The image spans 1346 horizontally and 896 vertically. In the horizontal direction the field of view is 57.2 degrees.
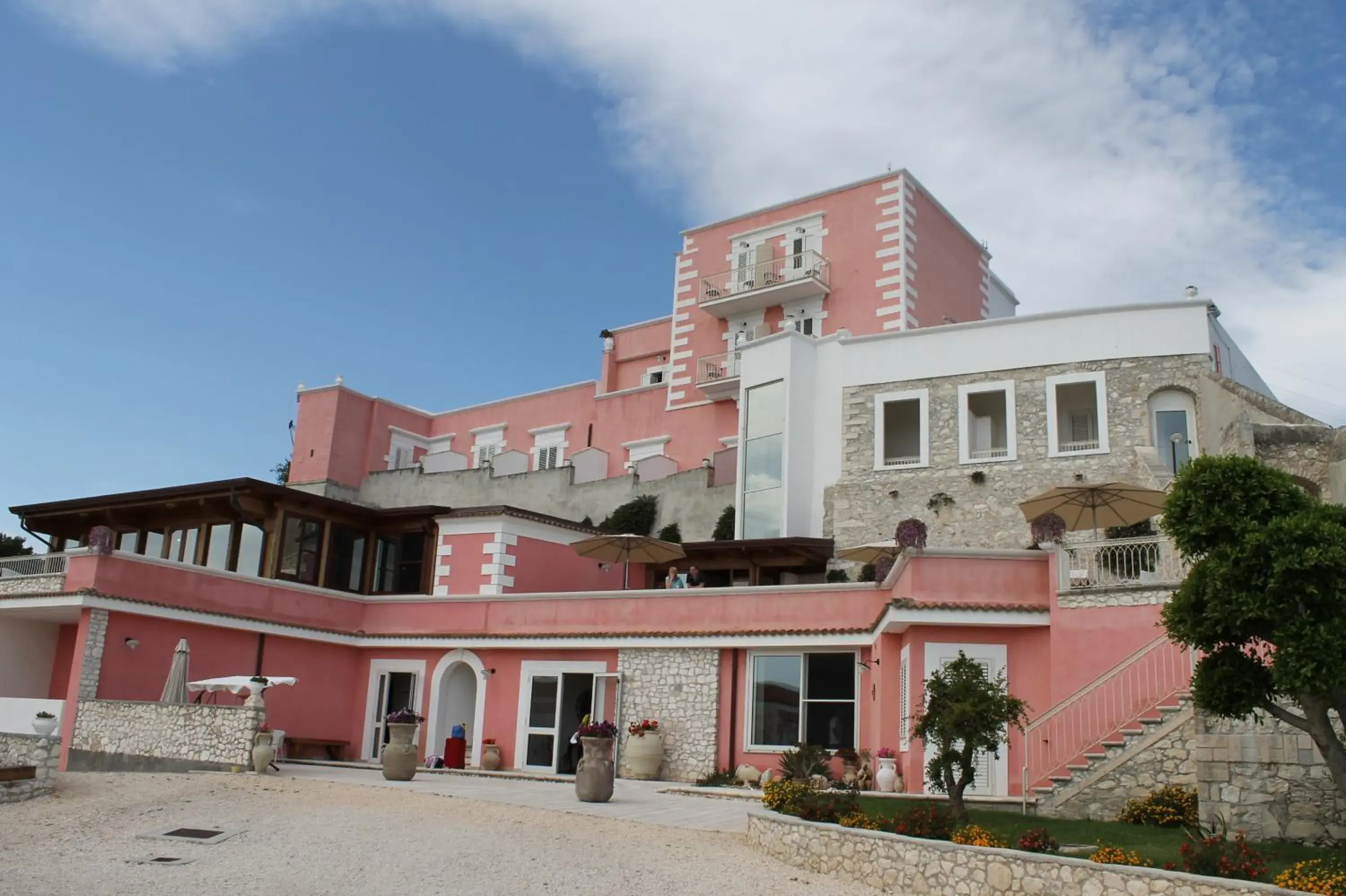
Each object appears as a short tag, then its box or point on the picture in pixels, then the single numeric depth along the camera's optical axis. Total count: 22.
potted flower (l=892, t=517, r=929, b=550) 18.81
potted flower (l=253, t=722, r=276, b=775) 19.64
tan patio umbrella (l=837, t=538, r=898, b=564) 22.58
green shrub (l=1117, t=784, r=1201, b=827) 14.26
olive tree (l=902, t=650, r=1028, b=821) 13.46
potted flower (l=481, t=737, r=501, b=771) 24.44
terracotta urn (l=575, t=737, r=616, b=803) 17.09
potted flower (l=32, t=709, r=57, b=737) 18.70
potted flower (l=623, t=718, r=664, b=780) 22.22
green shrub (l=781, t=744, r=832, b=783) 17.22
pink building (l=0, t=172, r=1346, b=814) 18.31
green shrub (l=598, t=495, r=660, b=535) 34.31
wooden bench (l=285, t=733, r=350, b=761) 25.50
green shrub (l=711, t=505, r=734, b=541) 31.02
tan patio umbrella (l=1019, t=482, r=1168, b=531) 19.03
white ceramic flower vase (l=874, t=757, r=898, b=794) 17.91
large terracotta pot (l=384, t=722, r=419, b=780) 19.28
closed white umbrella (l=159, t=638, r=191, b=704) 21.08
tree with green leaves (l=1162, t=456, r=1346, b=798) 10.56
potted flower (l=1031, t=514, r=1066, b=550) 18.19
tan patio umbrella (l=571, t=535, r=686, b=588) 26.22
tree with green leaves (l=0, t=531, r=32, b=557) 38.66
